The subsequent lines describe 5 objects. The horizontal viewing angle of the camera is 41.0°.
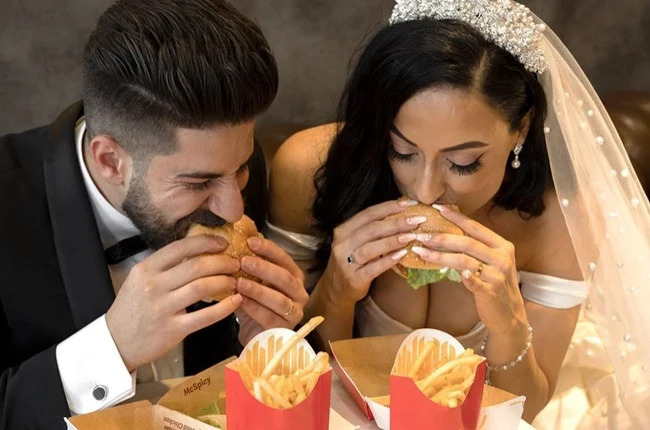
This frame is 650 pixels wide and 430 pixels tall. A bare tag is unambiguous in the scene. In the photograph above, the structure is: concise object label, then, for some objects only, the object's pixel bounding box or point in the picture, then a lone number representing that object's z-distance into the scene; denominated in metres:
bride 2.08
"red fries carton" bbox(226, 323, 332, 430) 1.50
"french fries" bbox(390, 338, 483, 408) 1.59
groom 1.77
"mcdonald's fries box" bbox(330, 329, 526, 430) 1.59
